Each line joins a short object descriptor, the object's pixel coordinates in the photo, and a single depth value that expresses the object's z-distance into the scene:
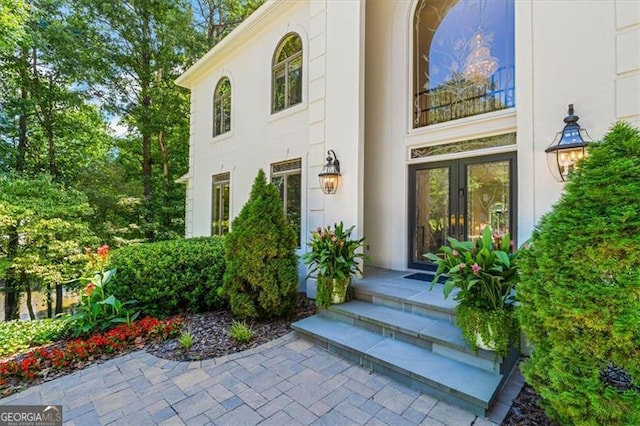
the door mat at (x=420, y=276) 4.80
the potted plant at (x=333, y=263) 4.17
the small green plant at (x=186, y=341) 3.55
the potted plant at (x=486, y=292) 2.62
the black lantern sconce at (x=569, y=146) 3.06
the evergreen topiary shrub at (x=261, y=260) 4.20
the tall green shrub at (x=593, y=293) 1.74
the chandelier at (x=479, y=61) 4.63
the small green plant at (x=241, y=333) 3.73
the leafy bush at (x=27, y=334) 3.92
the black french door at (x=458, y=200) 4.42
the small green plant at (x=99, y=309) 4.14
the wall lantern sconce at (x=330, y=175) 4.99
